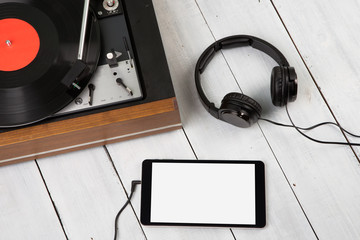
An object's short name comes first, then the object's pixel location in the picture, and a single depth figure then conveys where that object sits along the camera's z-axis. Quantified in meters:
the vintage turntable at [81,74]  0.88
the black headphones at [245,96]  0.93
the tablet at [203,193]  1.00
